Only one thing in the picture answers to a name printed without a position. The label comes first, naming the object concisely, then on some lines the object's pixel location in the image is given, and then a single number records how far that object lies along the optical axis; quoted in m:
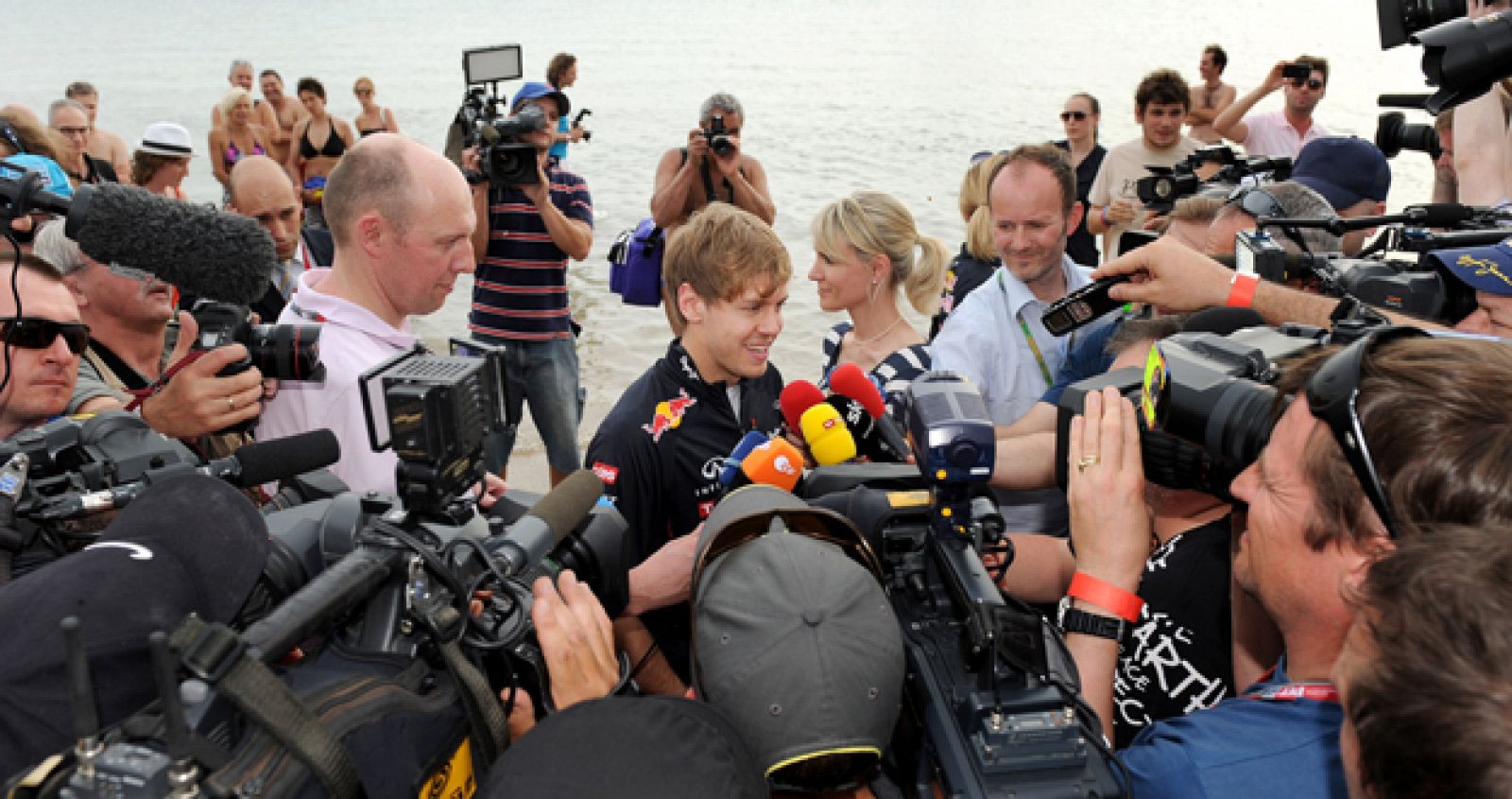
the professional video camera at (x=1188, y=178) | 4.09
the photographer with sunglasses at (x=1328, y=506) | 1.25
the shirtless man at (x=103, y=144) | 8.53
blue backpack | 5.56
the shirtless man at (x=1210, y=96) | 8.87
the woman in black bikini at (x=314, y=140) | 9.05
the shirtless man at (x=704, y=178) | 5.89
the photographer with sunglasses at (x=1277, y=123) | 7.33
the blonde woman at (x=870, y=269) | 3.85
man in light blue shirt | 3.50
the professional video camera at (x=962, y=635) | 1.39
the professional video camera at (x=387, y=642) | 1.00
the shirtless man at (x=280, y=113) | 10.91
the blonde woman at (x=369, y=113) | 10.85
